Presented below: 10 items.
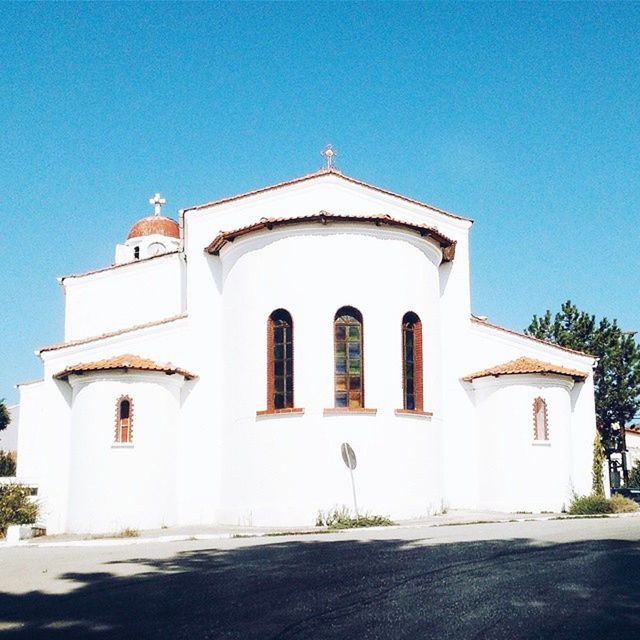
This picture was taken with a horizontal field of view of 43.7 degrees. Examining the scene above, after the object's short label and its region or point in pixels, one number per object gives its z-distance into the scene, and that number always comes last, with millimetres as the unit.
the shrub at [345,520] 20125
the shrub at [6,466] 31109
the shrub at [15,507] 20973
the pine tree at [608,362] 42781
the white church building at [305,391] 21766
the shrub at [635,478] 44459
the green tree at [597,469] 25562
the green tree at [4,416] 45344
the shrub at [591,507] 23141
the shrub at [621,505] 23328
